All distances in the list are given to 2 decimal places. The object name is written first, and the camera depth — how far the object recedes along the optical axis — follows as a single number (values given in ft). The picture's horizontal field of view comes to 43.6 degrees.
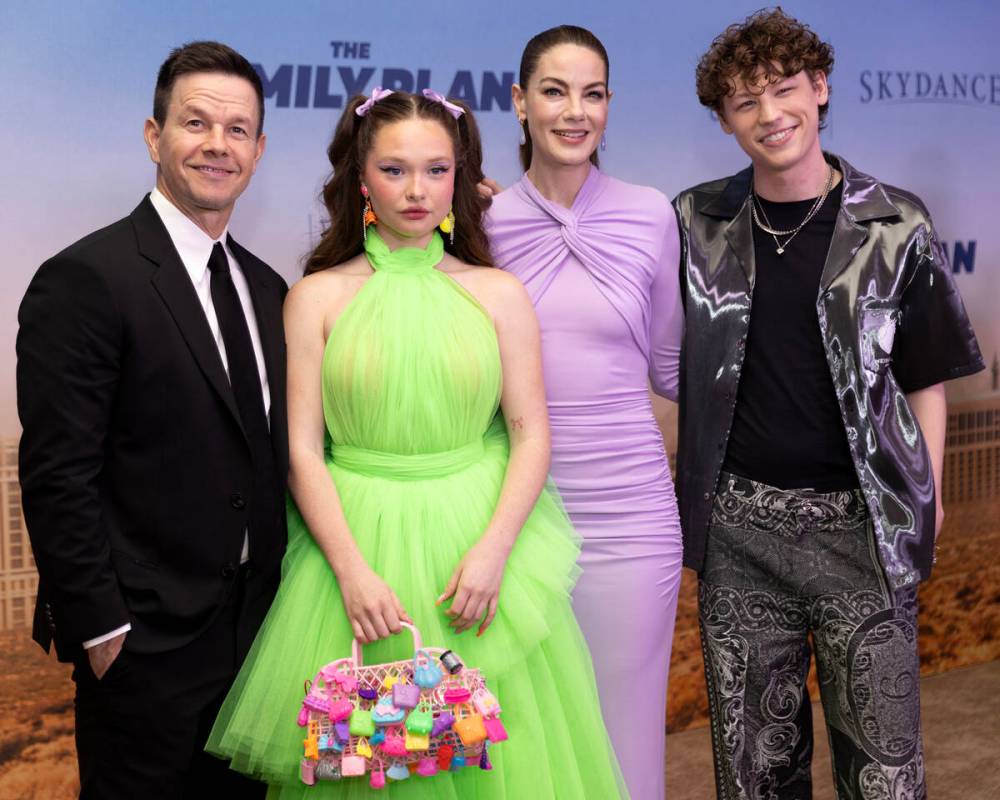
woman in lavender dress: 8.43
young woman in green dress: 7.14
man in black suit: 6.50
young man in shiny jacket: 8.22
